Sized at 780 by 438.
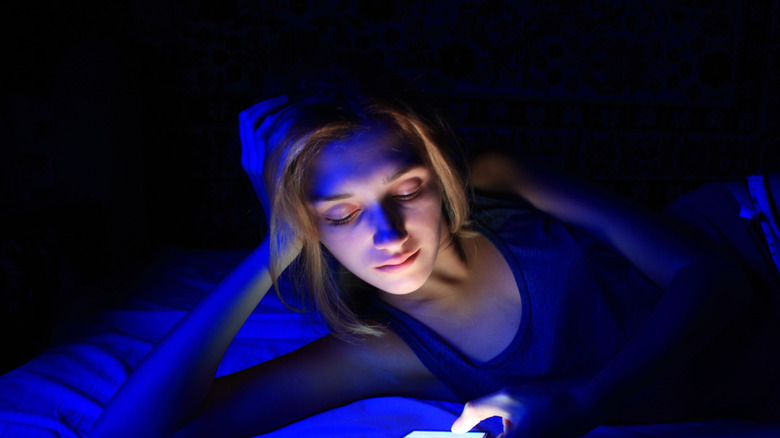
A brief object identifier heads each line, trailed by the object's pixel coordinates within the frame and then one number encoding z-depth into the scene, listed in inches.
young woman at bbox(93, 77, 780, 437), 29.0
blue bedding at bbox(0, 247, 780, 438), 33.4
